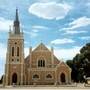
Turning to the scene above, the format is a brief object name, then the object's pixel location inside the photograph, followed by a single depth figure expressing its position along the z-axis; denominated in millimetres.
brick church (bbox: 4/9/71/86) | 26277
